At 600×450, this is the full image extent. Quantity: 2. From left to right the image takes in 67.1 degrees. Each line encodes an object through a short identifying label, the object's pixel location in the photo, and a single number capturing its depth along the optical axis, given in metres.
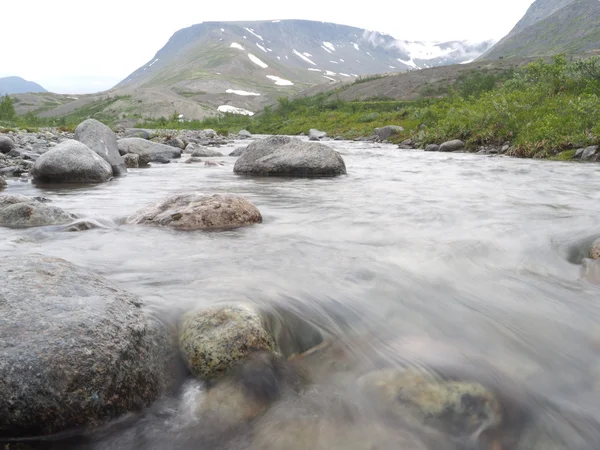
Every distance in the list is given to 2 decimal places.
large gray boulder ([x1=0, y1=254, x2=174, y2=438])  1.84
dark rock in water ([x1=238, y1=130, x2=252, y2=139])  41.53
